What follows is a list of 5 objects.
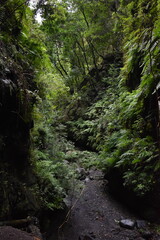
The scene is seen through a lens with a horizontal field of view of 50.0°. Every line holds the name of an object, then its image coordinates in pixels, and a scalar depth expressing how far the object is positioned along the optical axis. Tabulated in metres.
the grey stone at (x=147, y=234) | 4.47
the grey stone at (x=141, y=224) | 4.79
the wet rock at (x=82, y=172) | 8.21
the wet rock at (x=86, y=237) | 4.76
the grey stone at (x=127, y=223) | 4.93
